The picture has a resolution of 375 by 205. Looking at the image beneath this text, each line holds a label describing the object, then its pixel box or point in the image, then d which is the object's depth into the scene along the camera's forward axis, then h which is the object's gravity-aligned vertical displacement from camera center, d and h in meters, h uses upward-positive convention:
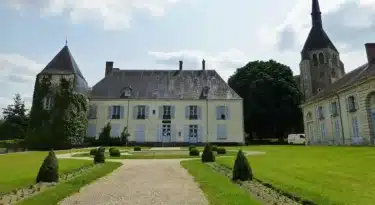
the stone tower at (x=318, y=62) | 46.94 +13.13
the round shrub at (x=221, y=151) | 20.23 -0.47
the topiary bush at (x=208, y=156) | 14.48 -0.58
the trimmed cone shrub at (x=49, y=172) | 8.61 -0.80
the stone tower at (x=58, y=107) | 29.52 +3.97
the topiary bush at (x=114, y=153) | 18.77 -0.54
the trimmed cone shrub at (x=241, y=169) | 8.67 -0.74
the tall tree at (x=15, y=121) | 45.72 +3.76
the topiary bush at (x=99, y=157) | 14.38 -0.61
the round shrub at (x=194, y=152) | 19.00 -0.50
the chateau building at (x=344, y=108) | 21.91 +3.18
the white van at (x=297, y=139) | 39.06 +0.65
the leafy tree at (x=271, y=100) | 40.59 +6.06
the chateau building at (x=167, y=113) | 34.72 +3.72
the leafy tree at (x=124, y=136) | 33.92 +0.95
